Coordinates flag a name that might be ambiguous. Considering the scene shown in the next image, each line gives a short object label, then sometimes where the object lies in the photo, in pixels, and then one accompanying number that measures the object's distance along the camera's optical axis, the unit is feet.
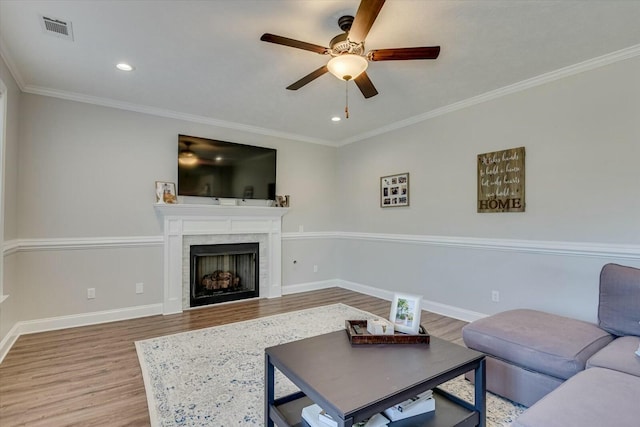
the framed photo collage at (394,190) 14.98
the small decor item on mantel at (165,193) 13.41
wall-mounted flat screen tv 13.98
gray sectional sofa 4.37
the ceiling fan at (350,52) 6.97
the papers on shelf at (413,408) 5.17
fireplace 13.53
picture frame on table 6.27
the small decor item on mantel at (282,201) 16.68
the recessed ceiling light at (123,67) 9.58
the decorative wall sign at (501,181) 10.94
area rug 6.50
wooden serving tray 6.04
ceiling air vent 7.57
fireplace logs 15.12
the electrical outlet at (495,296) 11.51
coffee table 4.34
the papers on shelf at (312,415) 4.94
